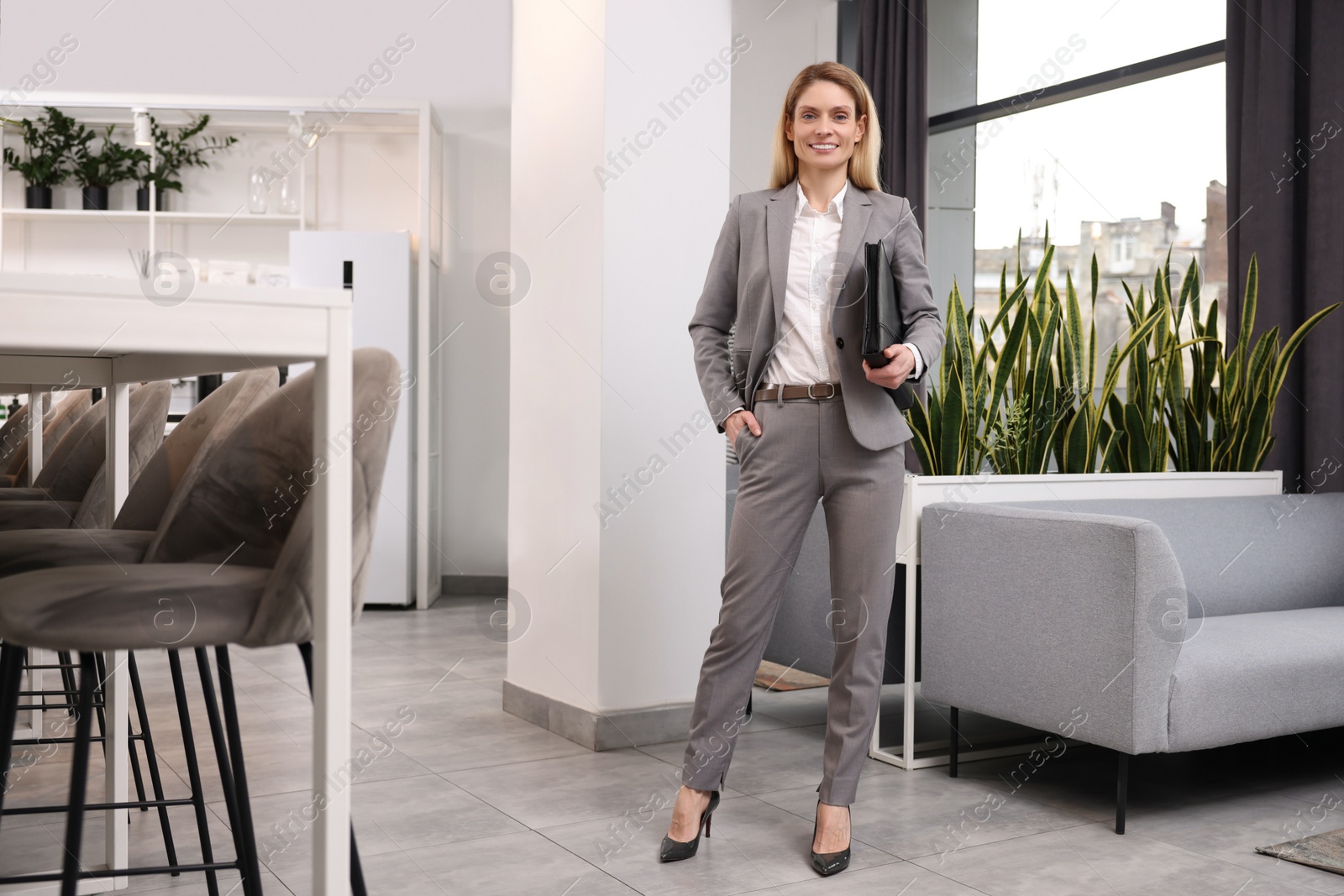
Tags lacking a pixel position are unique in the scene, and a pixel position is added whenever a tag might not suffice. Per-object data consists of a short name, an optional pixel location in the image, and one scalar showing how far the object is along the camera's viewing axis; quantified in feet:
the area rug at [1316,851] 6.54
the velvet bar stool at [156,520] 5.26
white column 9.13
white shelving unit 16.60
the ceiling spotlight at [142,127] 16.47
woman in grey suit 6.68
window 14.37
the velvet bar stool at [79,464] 6.90
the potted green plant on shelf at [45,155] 16.69
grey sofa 7.09
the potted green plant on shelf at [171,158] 17.04
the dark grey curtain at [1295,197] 11.60
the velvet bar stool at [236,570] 3.68
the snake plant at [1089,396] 9.02
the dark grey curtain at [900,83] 16.80
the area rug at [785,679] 11.58
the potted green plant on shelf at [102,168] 16.92
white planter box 8.53
